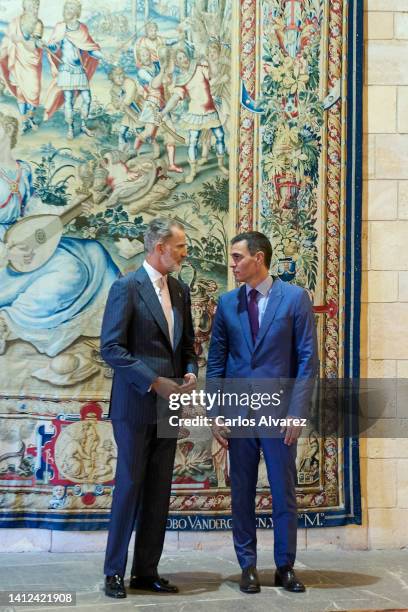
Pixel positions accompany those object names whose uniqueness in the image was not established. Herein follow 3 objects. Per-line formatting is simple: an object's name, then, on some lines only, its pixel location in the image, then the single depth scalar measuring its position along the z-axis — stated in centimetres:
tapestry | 524
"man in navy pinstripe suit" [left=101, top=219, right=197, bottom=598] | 423
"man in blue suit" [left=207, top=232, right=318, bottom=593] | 436
